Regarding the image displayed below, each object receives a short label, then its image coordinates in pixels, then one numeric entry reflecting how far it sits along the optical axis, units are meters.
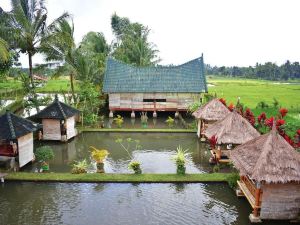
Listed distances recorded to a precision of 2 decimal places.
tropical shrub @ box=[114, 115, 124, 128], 16.51
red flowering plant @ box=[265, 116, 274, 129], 11.88
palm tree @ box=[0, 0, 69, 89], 15.64
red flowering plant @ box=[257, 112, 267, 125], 13.46
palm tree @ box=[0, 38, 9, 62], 11.02
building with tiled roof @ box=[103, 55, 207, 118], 19.26
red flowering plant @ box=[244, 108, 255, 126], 13.49
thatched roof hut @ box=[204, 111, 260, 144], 10.53
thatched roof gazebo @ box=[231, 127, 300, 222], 6.96
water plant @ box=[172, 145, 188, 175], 9.71
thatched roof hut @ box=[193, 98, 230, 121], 13.64
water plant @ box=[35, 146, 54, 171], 10.27
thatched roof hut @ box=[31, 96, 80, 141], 13.43
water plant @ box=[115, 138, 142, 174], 12.69
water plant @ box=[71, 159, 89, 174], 9.91
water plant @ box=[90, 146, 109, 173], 10.00
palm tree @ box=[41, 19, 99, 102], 16.41
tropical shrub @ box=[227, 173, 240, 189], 9.13
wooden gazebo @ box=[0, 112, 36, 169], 9.94
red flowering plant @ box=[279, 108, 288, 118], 13.02
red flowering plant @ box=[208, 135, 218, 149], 10.56
